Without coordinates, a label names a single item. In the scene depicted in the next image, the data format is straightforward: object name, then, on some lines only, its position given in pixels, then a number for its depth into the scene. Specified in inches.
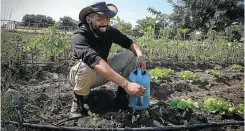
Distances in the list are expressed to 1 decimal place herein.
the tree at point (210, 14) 486.9
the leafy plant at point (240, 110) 77.8
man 68.4
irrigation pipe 62.8
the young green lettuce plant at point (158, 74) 117.6
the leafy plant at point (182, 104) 75.8
